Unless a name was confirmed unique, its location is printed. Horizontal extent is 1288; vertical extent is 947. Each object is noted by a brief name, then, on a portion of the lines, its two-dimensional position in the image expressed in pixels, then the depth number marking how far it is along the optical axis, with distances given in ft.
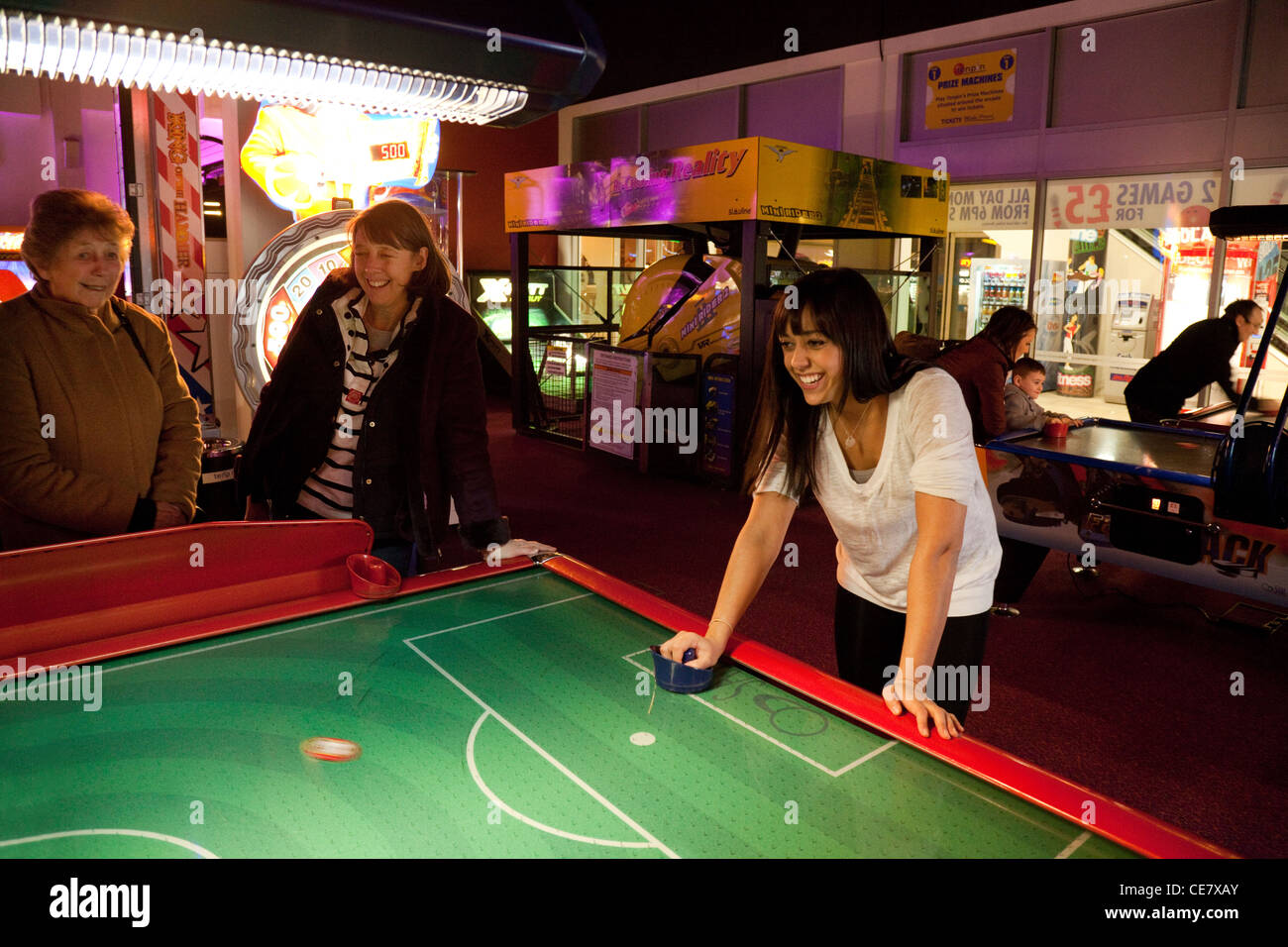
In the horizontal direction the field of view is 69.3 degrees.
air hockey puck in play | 4.70
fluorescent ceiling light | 5.23
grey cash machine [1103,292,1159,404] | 26.96
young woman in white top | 5.65
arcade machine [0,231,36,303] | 17.60
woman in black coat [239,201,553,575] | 8.23
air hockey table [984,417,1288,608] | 11.84
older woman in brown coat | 7.43
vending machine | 28.14
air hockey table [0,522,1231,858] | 4.14
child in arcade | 16.43
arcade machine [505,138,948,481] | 20.74
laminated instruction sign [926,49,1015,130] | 27.07
